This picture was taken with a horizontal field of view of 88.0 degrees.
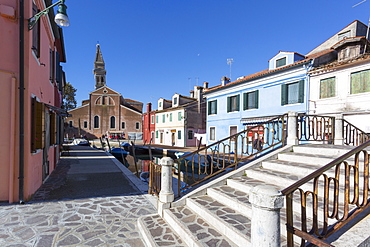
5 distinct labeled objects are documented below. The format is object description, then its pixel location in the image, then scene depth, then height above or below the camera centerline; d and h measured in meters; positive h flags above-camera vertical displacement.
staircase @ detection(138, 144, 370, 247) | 3.07 -1.68
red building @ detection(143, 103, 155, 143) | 35.58 -0.66
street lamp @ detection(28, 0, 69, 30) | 4.96 +2.73
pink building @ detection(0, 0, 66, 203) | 5.04 +0.42
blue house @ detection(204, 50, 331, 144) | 13.30 +2.03
